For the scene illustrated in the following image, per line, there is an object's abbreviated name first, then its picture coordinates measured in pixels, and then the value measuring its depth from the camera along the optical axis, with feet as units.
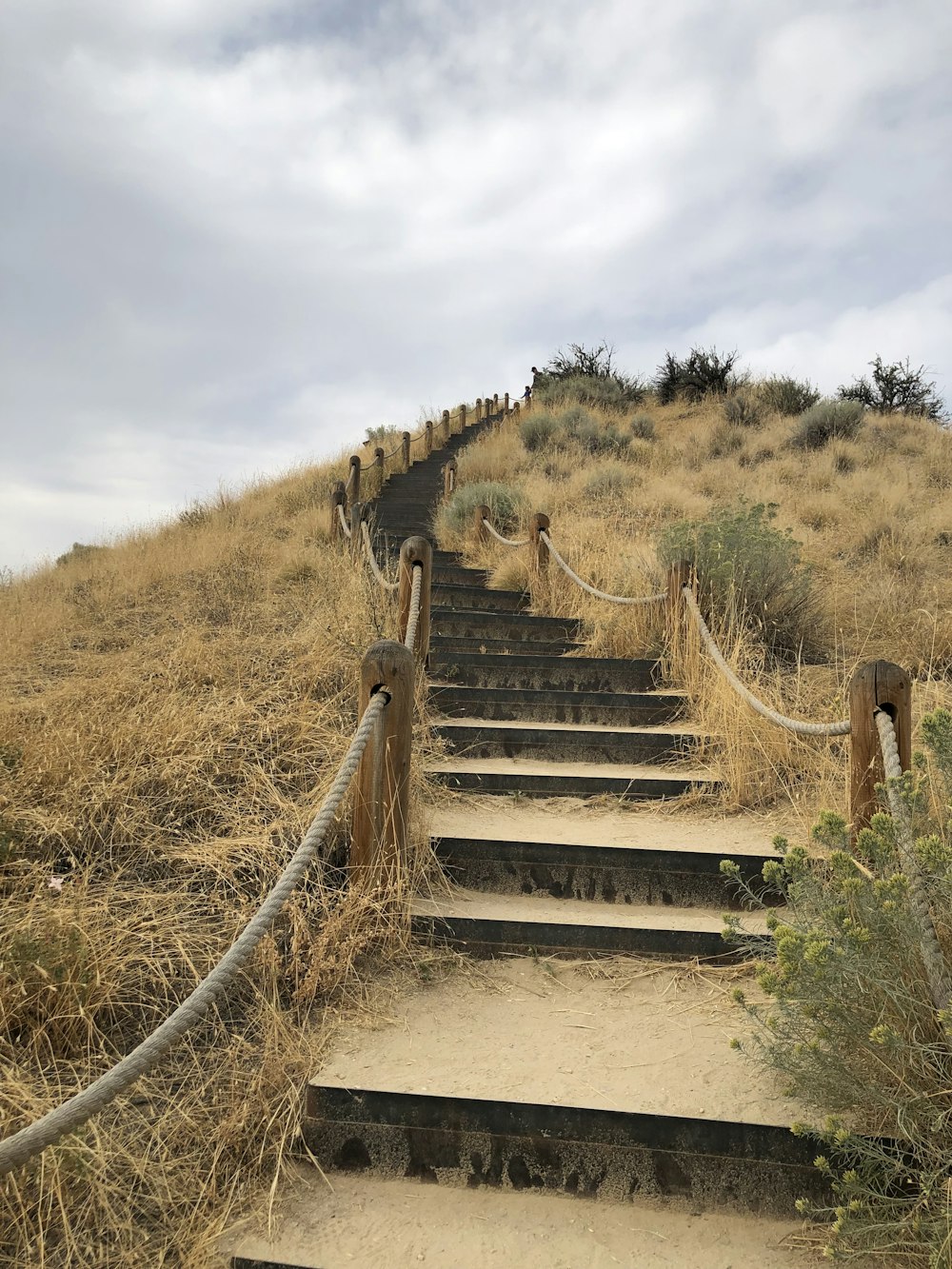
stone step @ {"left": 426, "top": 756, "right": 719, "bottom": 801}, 16.14
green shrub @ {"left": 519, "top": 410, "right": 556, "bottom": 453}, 60.13
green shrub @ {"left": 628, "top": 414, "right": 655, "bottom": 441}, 63.37
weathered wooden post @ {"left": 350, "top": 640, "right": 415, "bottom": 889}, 11.25
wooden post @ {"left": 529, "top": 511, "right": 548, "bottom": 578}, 29.40
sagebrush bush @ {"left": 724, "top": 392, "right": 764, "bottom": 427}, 62.03
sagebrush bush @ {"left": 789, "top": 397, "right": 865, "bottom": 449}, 52.75
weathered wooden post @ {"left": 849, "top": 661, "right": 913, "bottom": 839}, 10.06
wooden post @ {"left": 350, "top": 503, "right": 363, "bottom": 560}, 33.50
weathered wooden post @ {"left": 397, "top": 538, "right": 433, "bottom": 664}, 19.74
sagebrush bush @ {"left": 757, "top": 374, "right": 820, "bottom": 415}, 64.75
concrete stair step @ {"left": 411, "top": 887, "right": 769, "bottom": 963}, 11.52
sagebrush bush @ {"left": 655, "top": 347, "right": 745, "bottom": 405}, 76.07
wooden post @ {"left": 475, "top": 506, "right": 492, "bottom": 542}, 37.24
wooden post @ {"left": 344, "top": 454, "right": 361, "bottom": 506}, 47.66
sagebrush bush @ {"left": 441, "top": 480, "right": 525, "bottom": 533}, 40.42
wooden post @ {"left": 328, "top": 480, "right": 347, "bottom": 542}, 40.50
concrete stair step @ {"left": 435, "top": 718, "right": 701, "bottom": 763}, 18.11
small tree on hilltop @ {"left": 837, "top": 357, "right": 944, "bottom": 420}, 64.18
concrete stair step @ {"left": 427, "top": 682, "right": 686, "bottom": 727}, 19.98
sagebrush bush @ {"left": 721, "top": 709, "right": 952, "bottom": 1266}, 6.52
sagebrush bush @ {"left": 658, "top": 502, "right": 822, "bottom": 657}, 22.20
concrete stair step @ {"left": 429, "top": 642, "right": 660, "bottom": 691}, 21.89
